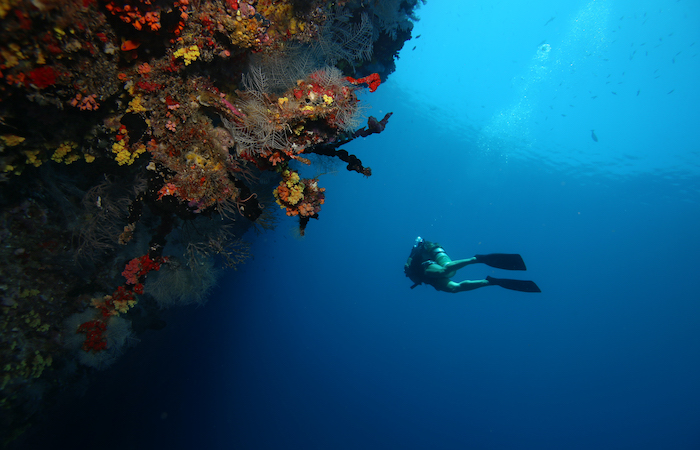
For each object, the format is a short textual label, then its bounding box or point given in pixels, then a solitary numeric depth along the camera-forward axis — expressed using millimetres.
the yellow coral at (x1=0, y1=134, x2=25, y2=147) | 2306
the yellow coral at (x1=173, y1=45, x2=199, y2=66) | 2615
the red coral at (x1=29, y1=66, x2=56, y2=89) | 2016
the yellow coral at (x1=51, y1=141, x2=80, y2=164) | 2693
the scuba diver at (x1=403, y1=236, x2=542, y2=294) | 8453
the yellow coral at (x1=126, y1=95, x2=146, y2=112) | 2697
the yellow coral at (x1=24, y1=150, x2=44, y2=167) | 2515
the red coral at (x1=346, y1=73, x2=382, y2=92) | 2681
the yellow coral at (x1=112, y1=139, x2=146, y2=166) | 2830
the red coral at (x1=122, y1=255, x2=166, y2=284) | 3659
